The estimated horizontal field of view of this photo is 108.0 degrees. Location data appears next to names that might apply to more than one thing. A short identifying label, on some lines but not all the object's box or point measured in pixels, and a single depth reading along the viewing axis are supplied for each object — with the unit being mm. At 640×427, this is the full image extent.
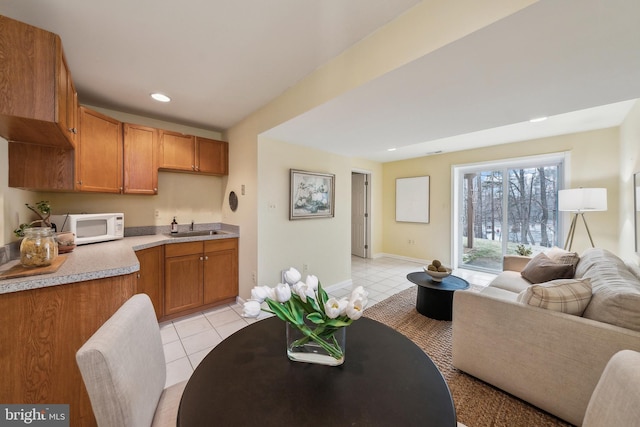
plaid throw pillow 1399
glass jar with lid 1380
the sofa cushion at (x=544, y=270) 2230
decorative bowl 2542
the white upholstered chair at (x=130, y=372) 696
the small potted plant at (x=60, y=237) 1855
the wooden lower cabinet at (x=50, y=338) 1199
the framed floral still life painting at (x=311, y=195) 3043
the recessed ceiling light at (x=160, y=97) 2316
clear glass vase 850
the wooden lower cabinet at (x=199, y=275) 2561
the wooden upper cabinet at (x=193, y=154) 2836
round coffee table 2529
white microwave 2145
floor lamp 2814
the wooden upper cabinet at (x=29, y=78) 1221
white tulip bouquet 816
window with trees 3826
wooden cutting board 1243
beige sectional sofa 1233
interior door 5684
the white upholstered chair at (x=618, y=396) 553
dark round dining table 651
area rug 1383
